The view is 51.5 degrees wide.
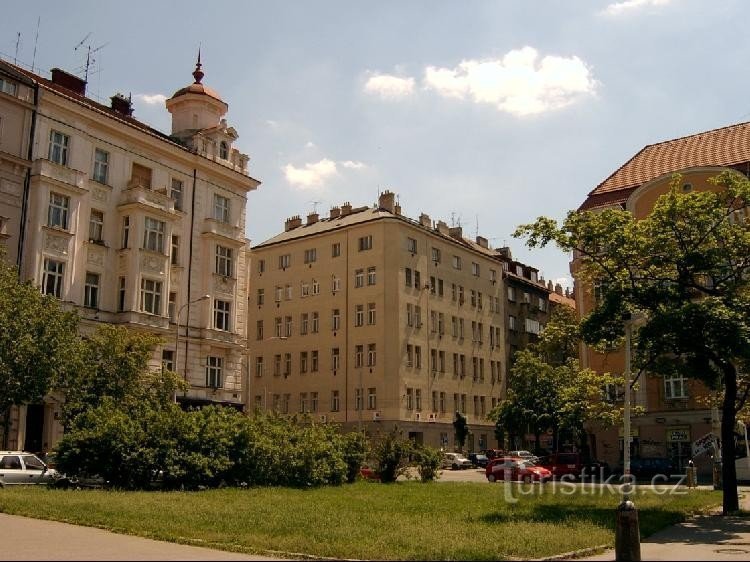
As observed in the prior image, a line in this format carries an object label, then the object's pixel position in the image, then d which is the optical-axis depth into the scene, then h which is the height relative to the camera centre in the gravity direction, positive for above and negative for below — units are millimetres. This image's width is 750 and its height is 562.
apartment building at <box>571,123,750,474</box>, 44844 +4121
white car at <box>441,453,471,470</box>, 55684 -2974
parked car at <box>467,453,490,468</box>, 58097 -2926
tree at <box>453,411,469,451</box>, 63500 -694
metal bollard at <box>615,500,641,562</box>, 12680 -1852
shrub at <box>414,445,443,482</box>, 34469 -1829
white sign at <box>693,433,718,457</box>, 28900 -746
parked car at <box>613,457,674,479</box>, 41469 -2325
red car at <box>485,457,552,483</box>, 35969 -2343
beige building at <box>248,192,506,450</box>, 60531 +7605
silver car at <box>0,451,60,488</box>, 27578 -2026
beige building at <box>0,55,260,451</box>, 37500 +10390
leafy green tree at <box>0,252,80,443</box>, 28344 +2626
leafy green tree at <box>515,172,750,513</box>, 21359 +4313
